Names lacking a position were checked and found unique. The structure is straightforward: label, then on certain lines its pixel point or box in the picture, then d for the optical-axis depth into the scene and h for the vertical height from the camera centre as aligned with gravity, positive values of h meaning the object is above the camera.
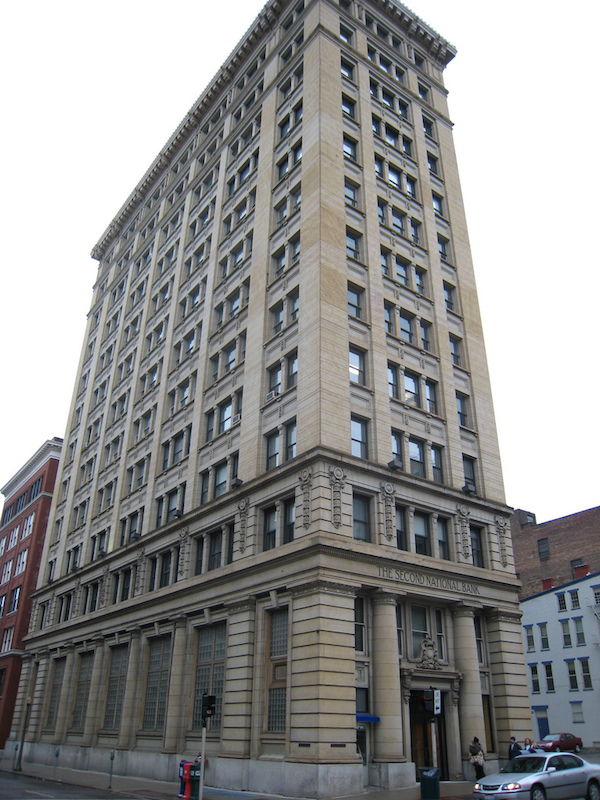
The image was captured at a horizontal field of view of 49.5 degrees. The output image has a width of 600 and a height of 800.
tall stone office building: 26.91 +12.01
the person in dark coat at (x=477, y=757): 26.58 -1.37
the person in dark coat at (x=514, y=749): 27.03 -1.06
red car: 41.28 -1.23
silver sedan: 19.36 -1.63
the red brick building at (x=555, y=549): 67.12 +16.79
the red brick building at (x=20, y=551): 62.47 +16.03
